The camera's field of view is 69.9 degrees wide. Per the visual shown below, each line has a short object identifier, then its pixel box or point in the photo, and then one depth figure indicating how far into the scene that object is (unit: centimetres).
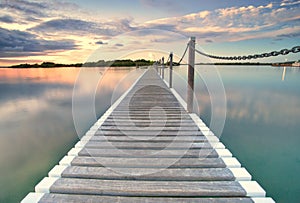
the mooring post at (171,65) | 651
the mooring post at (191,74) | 312
